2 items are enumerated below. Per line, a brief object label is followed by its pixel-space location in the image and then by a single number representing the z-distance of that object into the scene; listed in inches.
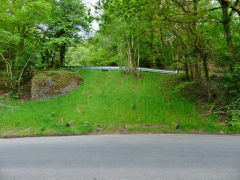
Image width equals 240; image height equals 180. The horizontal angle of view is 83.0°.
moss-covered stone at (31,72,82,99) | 444.5
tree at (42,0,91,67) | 516.7
